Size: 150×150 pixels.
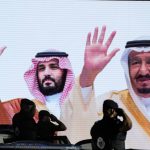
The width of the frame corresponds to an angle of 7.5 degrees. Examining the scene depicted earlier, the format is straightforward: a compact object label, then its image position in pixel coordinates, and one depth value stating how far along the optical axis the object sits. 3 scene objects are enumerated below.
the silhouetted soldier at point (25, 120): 11.73
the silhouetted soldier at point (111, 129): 11.19
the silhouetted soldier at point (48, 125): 11.77
